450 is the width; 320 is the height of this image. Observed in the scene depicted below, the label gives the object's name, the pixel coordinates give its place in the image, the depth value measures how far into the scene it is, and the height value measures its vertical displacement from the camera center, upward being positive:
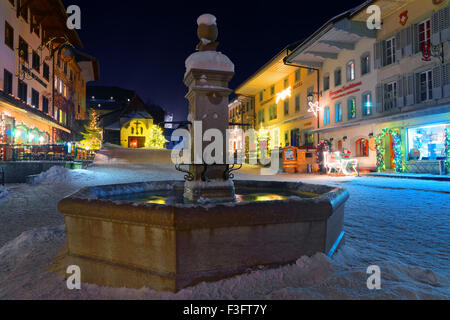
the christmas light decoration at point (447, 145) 15.01 +0.85
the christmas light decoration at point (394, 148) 17.91 +0.80
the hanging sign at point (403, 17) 17.30 +8.96
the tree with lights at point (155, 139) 48.69 +4.40
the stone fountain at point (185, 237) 2.71 -0.77
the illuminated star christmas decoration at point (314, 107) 25.28 +4.98
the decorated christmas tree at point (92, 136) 33.97 +3.84
